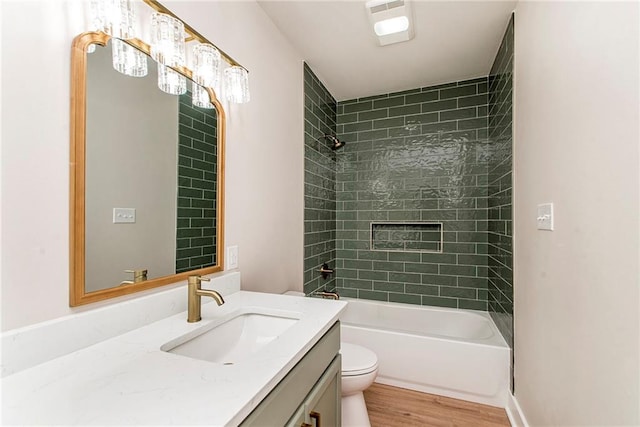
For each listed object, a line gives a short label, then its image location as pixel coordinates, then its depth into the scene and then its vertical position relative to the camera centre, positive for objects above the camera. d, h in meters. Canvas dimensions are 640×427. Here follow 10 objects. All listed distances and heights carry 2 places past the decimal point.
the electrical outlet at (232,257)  1.59 -0.21
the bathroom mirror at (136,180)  0.94 +0.14
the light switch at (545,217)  1.31 +0.00
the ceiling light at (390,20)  1.82 +1.26
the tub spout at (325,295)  2.60 -0.66
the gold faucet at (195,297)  1.12 -0.29
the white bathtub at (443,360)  2.03 -1.00
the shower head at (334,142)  3.00 +0.77
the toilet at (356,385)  1.63 -0.90
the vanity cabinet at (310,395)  0.75 -0.52
